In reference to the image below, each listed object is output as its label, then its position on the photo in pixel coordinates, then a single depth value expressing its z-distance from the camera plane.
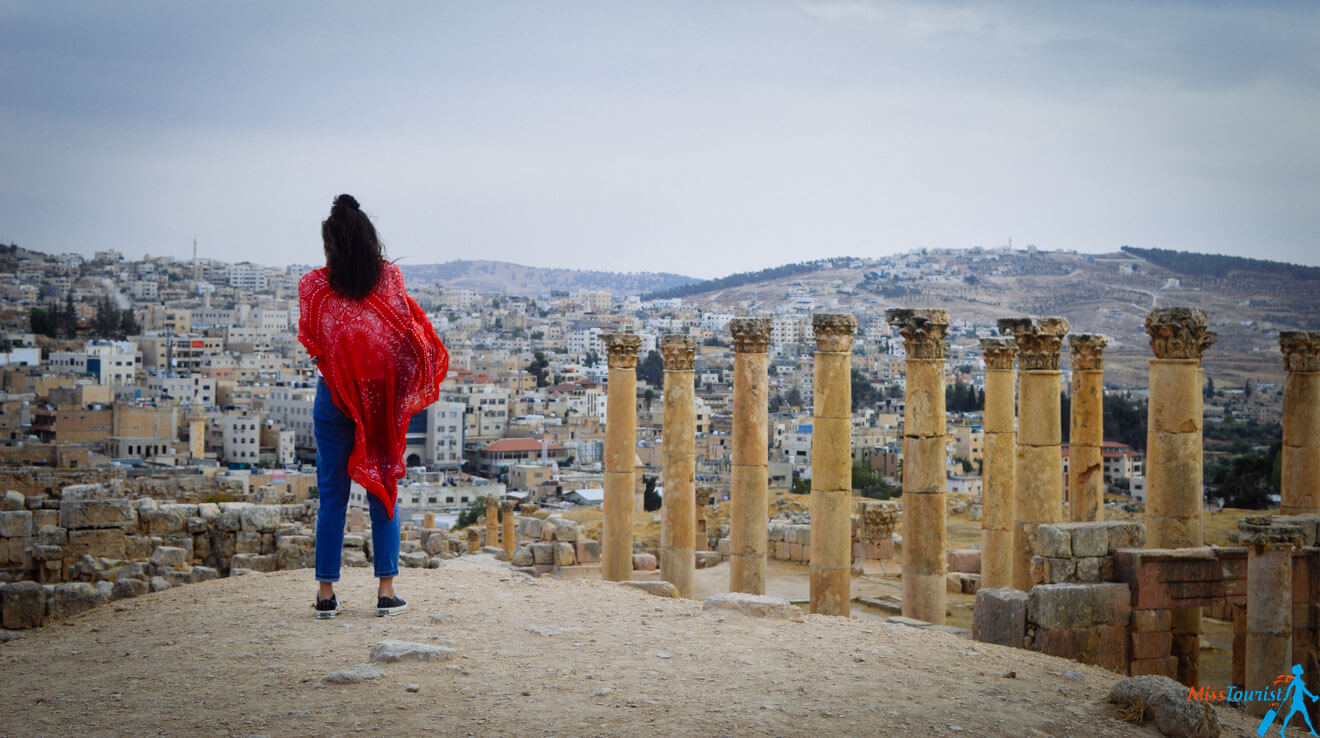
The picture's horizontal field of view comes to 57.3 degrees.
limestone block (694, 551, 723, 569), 28.14
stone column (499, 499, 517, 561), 31.09
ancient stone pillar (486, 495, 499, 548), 32.31
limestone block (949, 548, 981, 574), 25.97
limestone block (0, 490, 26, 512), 21.97
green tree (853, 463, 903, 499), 54.40
